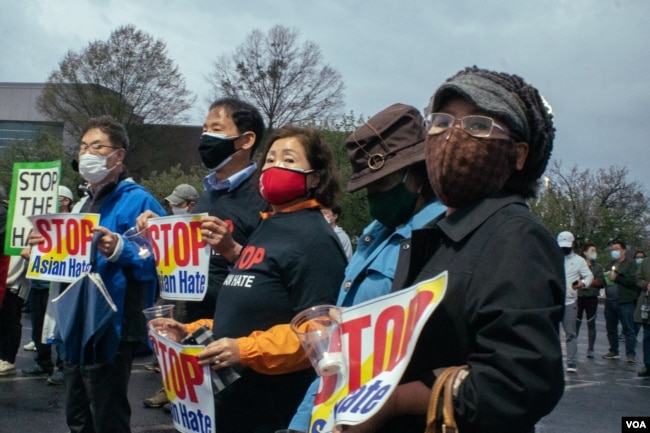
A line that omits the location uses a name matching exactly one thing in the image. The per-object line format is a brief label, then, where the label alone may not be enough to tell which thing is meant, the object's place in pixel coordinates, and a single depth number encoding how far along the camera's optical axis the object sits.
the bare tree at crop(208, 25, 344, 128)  50.88
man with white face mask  4.22
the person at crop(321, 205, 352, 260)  9.11
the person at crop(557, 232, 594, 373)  11.92
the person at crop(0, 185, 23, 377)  9.32
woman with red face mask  3.16
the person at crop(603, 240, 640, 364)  13.80
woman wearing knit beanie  1.79
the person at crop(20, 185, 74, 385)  8.96
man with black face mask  4.22
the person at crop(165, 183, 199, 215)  8.82
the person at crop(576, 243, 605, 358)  14.41
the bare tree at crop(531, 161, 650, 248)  41.68
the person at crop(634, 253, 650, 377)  12.07
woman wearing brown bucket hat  2.66
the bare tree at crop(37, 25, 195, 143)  49.34
